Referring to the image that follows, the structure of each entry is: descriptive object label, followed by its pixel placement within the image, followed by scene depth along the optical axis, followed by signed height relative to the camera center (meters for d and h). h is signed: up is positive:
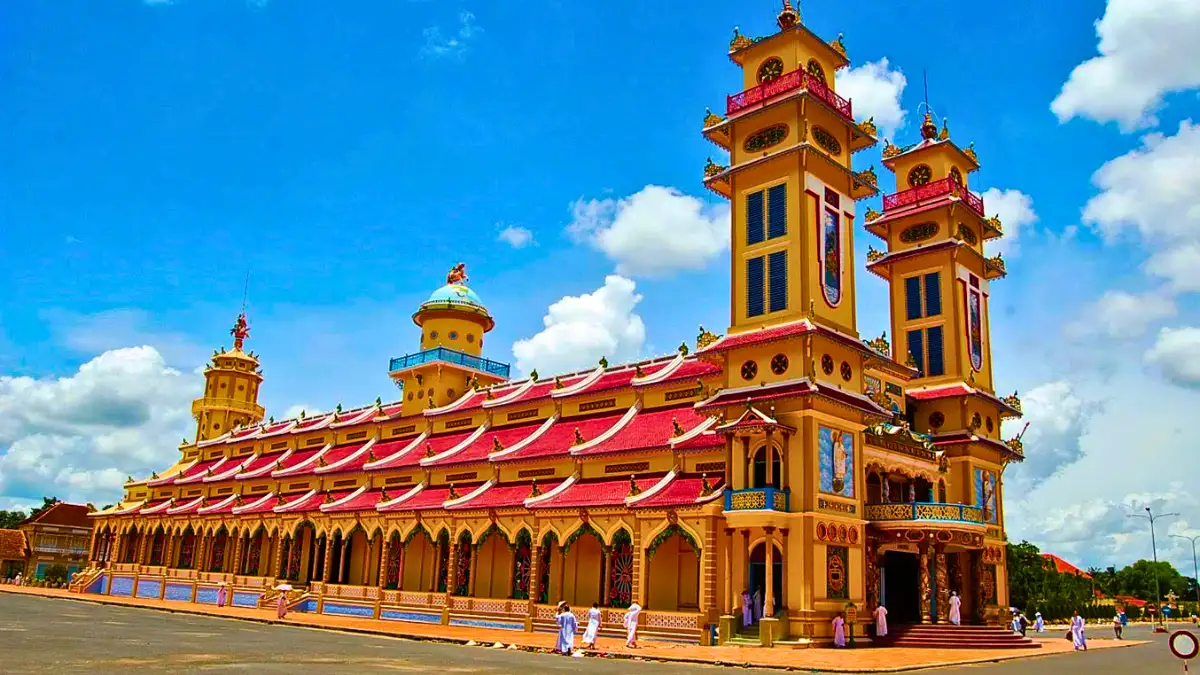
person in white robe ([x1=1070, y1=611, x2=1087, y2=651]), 31.89 -1.78
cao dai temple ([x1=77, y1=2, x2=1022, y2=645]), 30.06 +4.15
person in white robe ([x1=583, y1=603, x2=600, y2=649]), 26.36 -1.92
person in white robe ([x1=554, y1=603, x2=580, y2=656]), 25.17 -1.99
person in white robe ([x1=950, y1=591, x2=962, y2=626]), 32.12 -1.18
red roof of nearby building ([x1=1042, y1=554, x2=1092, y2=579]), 115.56 +1.54
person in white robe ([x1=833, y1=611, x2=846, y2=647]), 28.11 -1.85
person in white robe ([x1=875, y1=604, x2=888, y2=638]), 30.62 -1.63
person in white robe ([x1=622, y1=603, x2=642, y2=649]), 27.47 -1.83
